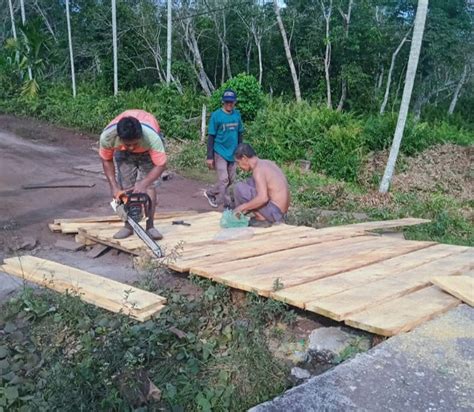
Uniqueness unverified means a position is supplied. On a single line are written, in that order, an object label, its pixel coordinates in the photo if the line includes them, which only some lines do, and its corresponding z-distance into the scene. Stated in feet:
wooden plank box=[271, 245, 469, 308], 10.78
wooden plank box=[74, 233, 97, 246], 16.55
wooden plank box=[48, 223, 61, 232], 17.87
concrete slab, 7.08
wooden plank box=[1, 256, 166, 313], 11.36
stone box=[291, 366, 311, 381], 9.68
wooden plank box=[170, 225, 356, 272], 13.44
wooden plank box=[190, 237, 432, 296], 11.75
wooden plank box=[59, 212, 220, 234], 17.25
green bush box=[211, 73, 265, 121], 43.93
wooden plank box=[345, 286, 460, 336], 9.25
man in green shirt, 22.39
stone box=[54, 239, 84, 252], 16.20
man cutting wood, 14.33
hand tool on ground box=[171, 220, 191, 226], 18.82
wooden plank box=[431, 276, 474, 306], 10.69
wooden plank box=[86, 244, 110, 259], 15.76
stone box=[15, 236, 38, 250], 16.19
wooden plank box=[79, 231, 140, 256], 14.77
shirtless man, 17.78
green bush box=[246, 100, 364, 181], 36.32
